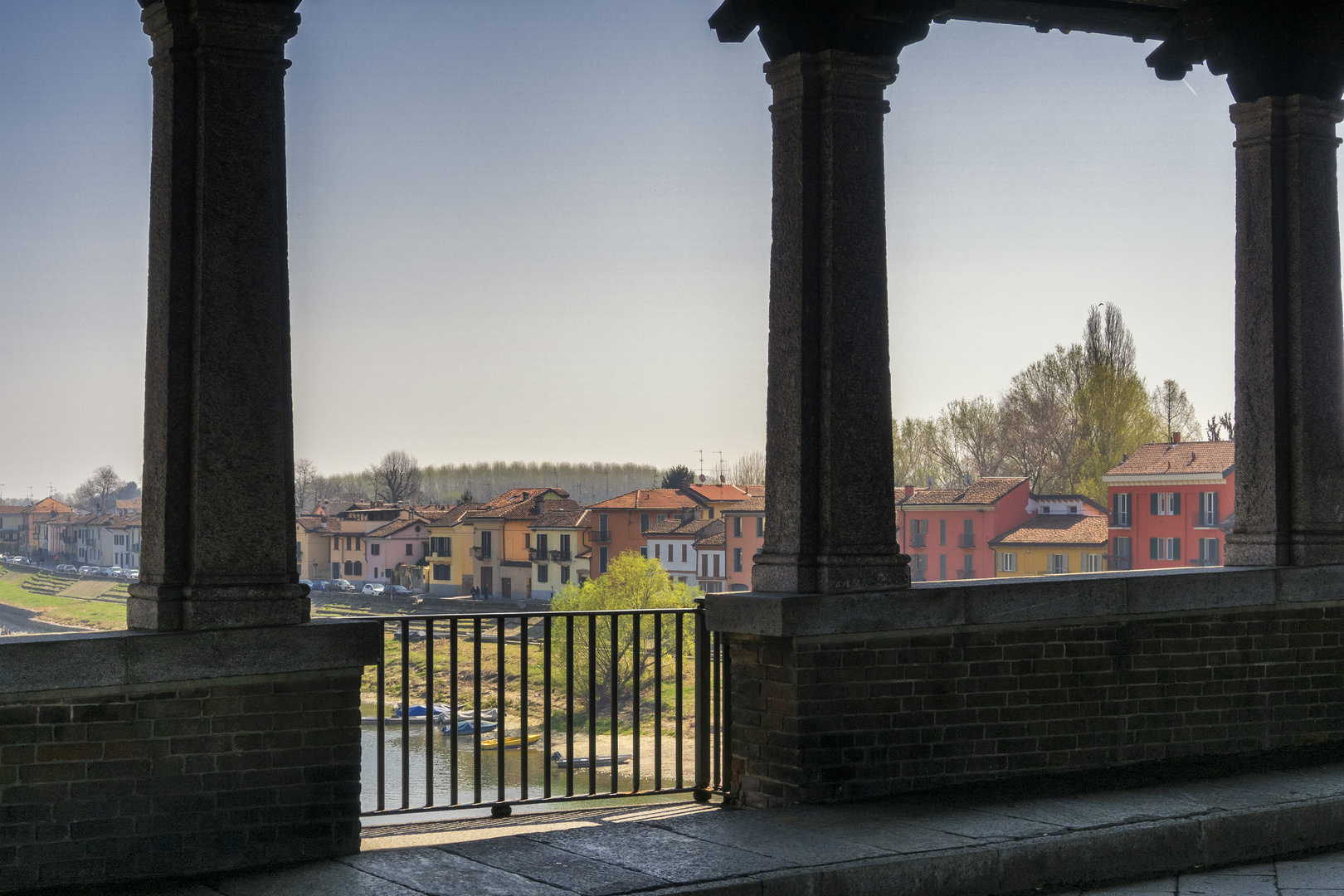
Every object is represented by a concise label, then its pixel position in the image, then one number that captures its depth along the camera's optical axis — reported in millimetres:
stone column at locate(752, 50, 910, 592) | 5688
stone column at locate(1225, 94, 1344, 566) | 7039
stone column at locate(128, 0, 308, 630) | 4523
